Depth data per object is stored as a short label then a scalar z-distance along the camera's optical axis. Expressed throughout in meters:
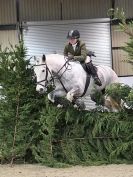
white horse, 10.30
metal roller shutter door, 18.34
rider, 10.92
